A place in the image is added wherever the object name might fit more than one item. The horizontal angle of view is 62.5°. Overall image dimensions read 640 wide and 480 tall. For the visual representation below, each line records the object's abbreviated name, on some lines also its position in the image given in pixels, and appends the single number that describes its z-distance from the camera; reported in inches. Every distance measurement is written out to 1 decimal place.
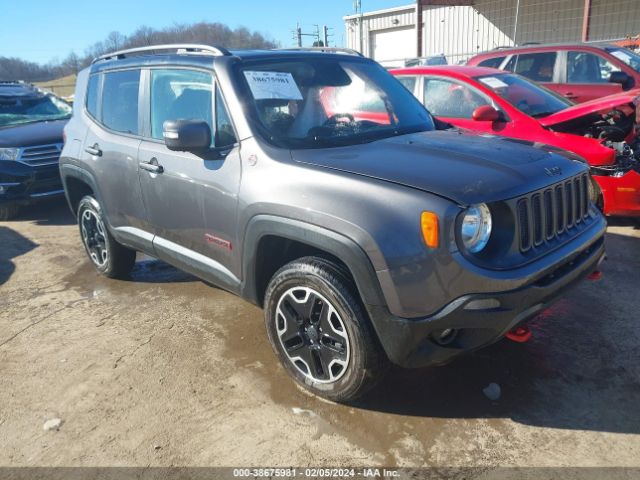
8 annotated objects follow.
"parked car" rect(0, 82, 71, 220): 281.0
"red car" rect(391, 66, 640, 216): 202.5
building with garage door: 740.6
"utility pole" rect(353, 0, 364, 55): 972.3
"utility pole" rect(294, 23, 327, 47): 1019.3
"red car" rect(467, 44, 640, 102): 302.5
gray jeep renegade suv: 94.3
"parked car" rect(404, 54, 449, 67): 506.6
